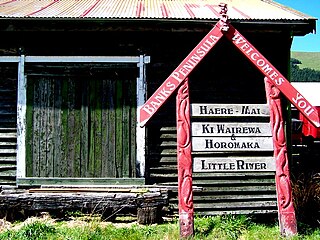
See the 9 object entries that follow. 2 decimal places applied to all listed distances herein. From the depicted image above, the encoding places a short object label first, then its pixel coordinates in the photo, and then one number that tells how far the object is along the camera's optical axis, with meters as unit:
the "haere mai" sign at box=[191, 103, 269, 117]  4.92
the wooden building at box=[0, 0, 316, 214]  6.65
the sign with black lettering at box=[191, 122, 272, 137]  4.85
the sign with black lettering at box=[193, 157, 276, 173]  4.75
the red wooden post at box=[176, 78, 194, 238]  4.62
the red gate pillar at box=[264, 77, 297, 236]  4.71
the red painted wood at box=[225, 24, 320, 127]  4.86
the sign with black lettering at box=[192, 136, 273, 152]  4.82
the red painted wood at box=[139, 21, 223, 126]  4.60
